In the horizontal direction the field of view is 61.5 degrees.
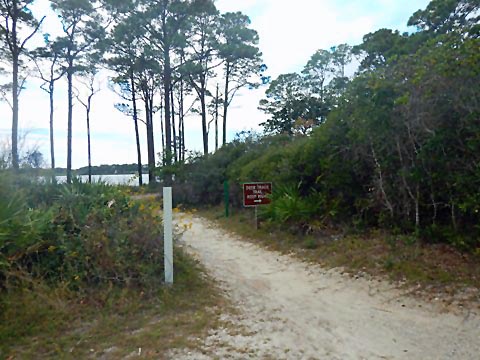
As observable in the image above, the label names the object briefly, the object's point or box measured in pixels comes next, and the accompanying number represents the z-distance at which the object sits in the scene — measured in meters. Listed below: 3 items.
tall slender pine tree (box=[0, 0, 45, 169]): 19.98
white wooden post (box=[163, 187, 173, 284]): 5.64
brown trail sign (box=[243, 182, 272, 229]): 10.77
